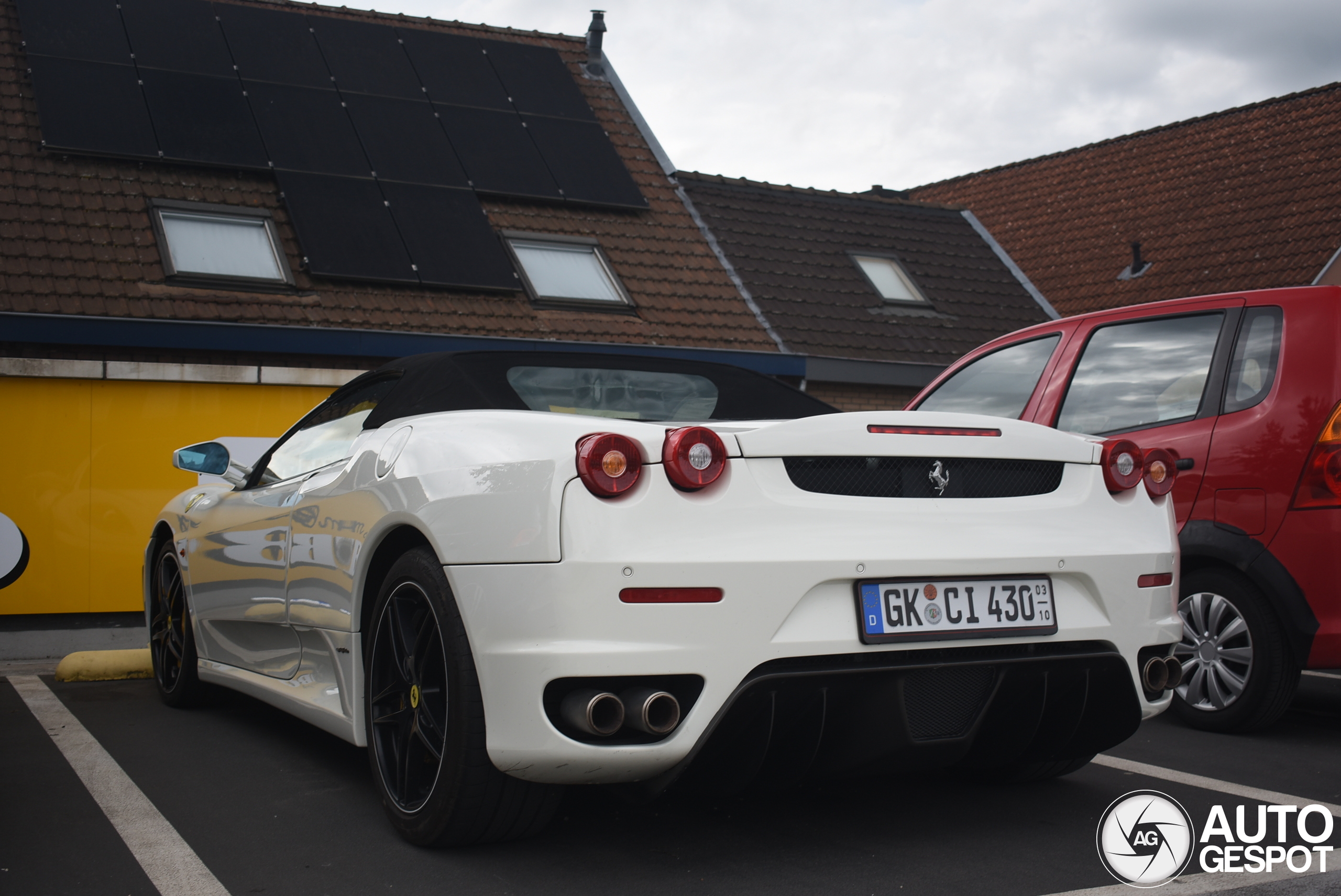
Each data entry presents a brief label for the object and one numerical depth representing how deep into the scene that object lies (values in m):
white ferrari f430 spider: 2.88
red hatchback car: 4.72
